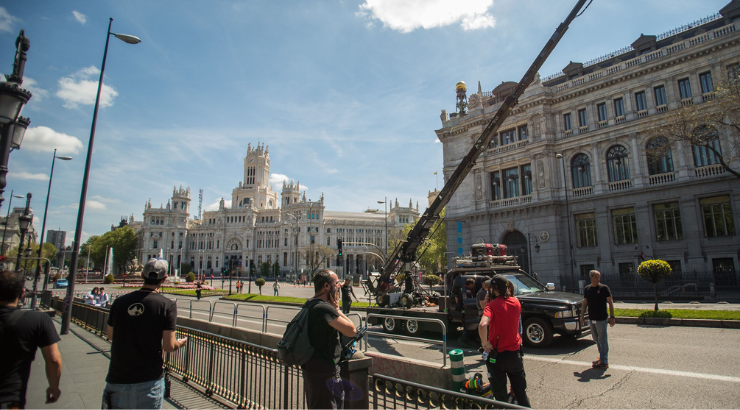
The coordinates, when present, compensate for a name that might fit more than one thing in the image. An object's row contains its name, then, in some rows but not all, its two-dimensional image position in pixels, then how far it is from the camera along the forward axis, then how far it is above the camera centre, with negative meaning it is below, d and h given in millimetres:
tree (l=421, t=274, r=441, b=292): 40109 -1403
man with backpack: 3777 -902
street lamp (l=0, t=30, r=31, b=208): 6406 +2650
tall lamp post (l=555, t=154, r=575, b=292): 26469 +3441
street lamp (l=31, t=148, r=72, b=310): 21438 +4319
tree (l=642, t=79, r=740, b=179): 18850 +7685
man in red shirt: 4902 -1014
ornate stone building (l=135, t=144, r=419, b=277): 108750 +10965
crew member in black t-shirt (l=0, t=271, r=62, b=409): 3244 -694
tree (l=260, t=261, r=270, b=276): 101312 -741
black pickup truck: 9500 -1198
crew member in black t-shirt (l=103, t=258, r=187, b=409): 3686 -774
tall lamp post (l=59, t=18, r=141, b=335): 11672 +1843
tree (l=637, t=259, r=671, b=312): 16067 -103
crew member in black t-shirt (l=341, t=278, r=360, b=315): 11895 -970
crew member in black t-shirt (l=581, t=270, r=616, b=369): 7688 -915
